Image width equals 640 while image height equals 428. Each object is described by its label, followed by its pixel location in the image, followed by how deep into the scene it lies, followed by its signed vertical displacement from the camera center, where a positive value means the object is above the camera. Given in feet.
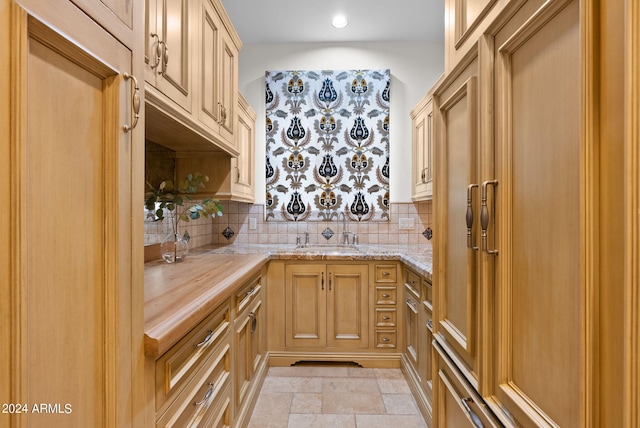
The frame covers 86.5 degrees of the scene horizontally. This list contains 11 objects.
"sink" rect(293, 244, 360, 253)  9.49 -1.01
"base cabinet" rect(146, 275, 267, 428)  3.09 -1.92
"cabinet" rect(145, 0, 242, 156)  4.07 +2.06
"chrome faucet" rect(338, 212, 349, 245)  10.85 -0.50
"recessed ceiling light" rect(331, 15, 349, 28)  9.82 +5.67
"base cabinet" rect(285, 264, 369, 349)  8.95 -2.42
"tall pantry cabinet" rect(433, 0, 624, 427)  1.69 -0.02
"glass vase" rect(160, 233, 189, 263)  6.55 -0.68
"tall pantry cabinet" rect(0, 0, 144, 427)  1.44 +0.00
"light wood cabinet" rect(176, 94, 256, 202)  8.21 +1.11
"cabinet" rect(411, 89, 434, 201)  9.04 +1.87
